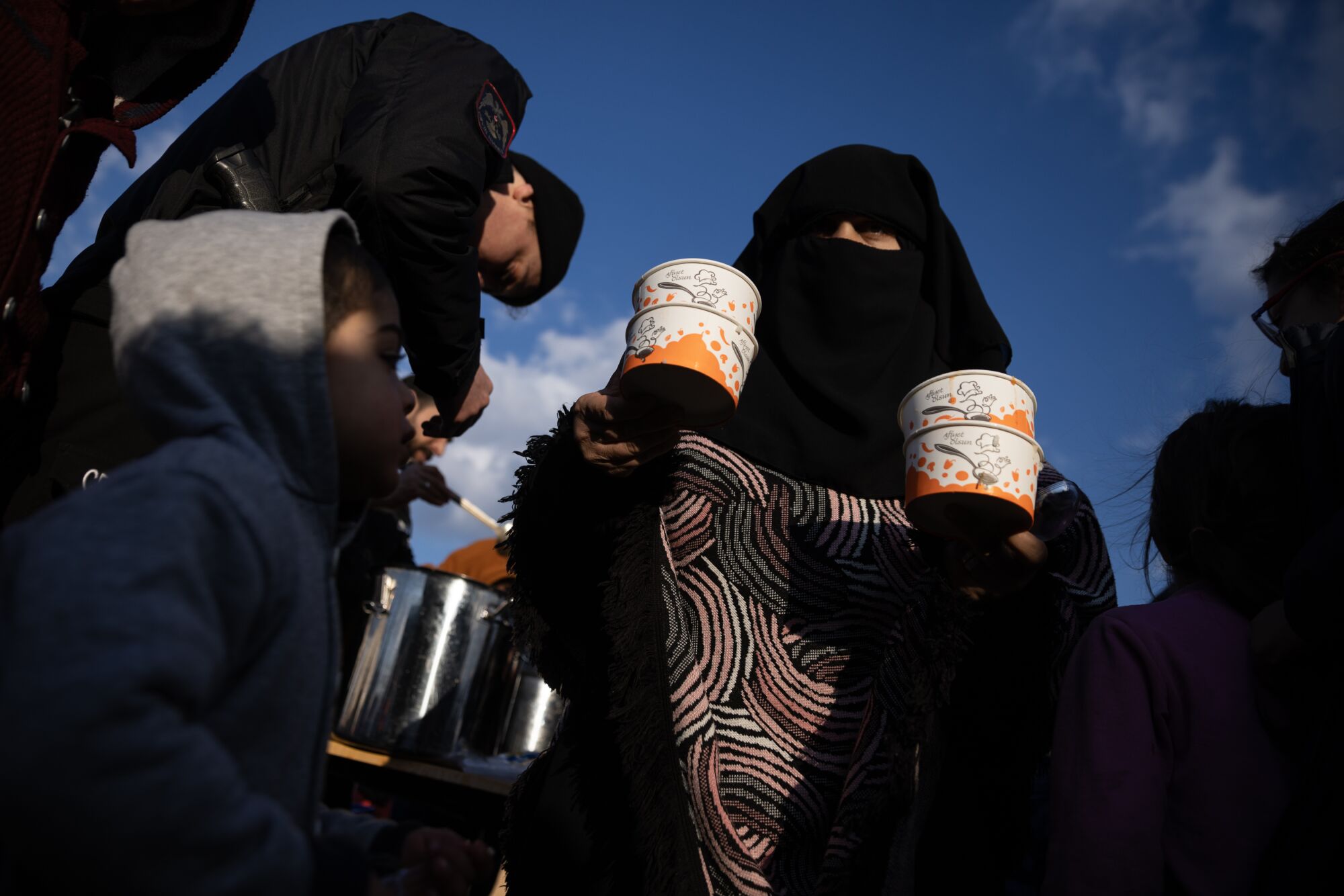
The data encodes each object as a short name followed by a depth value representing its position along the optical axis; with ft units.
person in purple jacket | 5.15
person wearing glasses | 4.36
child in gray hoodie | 2.48
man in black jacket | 4.92
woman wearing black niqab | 5.90
